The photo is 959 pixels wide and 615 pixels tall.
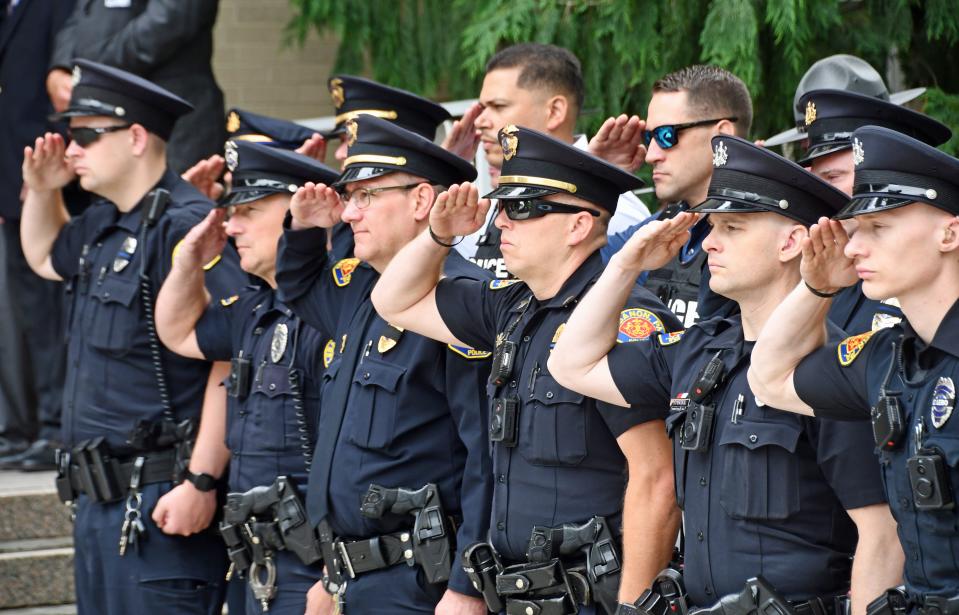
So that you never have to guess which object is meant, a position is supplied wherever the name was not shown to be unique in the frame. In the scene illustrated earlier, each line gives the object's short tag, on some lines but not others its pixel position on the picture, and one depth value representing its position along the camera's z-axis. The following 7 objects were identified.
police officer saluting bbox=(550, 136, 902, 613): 7.01
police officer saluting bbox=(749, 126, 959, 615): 6.27
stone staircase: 13.52
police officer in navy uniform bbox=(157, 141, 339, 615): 10.62
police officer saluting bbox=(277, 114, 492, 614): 9.23
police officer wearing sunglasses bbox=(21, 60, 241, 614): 11.73
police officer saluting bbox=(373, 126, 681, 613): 8.03
